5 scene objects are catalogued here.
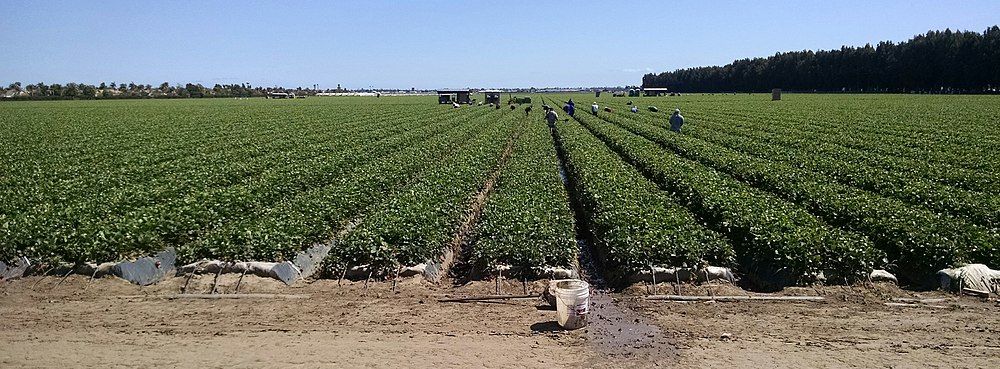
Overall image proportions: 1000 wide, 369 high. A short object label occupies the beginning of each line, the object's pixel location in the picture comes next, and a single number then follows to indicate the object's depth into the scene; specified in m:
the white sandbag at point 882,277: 9.87
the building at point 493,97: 89.01
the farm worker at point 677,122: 34.41
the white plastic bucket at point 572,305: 8.04
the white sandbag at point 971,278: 9.38
